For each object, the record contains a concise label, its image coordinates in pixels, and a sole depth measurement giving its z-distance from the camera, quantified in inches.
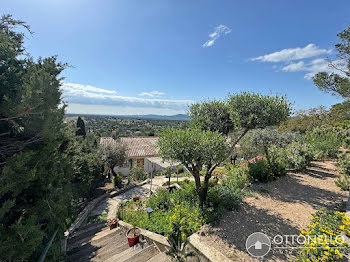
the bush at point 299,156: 331.9
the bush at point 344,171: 247.2
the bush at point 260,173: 291.6
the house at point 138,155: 737.0
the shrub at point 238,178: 273.1
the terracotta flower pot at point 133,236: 190.7
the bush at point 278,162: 314.5
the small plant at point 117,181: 496.1
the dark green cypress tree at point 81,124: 738.2
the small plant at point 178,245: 139.3
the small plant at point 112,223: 263.9
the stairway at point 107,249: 166.2
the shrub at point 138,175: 601.0
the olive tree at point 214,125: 186.4
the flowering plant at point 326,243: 100.6
